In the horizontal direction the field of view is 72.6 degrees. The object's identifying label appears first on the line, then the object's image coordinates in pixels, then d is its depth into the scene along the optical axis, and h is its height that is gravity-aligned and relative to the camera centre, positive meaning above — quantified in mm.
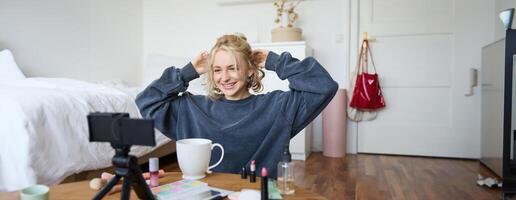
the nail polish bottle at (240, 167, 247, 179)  715 -166
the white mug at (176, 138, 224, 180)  683 -127
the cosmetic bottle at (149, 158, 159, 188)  666 -150
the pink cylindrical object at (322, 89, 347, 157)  3109 -297
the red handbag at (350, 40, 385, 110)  3084 +17
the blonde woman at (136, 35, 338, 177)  987 -33
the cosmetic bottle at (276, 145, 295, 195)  620 -154
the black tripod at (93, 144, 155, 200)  479 -109
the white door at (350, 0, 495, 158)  2988 +193
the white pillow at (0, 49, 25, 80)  2195 +161
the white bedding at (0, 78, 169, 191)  1337 -160
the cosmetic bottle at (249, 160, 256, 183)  677 -159
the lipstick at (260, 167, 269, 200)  517 -139
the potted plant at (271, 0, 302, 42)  3055 +680
